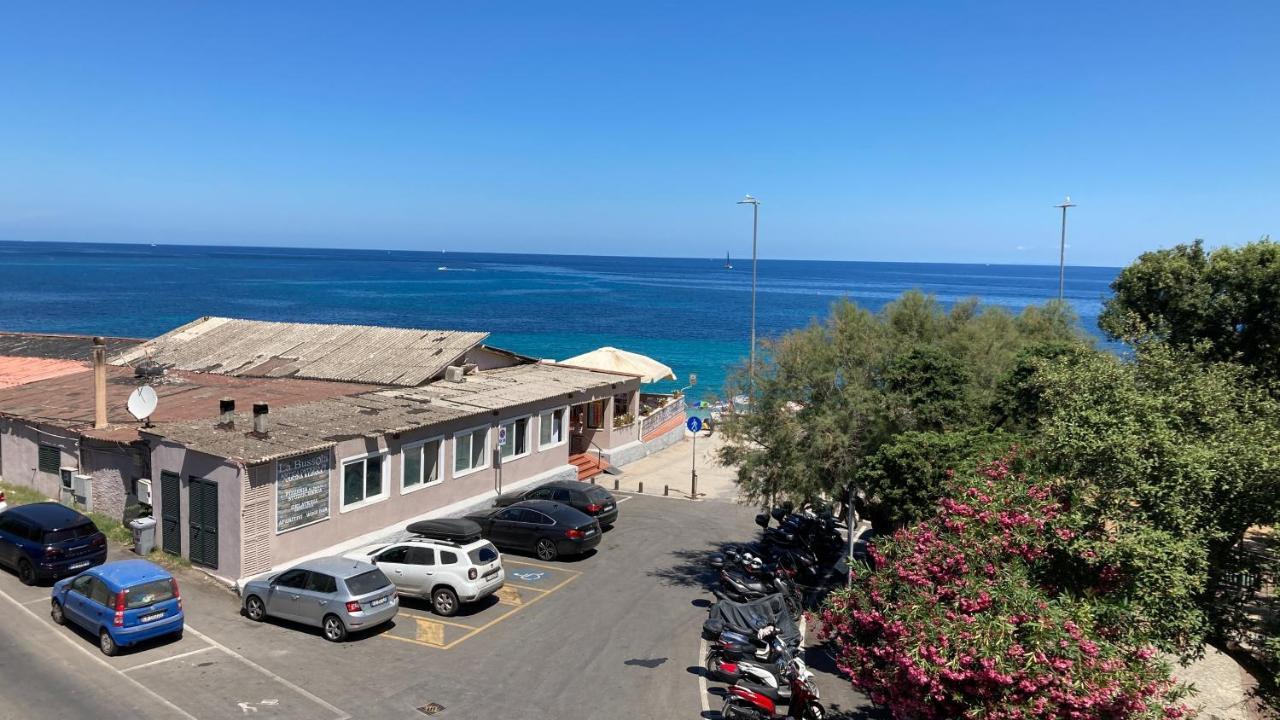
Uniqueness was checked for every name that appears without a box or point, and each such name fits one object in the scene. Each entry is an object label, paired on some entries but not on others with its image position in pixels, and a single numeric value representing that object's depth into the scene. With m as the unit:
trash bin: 20.23
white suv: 18.47
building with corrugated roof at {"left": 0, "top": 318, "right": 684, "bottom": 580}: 19.55
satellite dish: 21.33
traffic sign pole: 30.92
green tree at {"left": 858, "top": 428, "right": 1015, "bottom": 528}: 16.70
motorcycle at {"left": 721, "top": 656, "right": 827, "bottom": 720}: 13.51
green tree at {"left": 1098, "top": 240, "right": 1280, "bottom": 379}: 20.53
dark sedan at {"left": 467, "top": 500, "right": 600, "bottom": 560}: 22.59
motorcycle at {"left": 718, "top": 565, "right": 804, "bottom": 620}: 19.34
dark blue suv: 18.59
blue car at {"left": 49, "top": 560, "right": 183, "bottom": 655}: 15.31
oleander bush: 9.98
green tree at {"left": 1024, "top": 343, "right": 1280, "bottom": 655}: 10.99
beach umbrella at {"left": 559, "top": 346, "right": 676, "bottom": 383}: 40.22
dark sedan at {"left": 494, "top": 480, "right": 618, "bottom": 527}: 25.17
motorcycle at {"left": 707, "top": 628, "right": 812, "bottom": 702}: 15.11
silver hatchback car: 16.70
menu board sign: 19.55
